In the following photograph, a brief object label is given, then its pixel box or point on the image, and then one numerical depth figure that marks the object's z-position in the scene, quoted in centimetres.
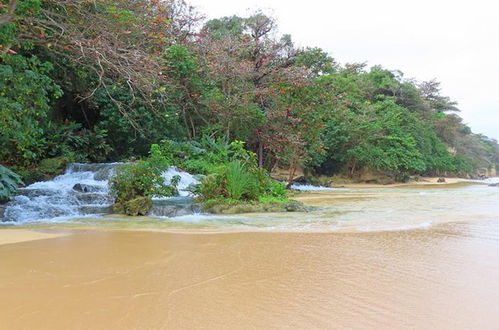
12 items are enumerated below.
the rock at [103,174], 1038
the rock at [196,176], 1050
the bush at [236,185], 869
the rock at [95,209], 774
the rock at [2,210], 699
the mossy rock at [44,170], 1003
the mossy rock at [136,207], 760
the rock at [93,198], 851
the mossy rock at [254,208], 806
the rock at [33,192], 826
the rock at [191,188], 950
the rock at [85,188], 912
